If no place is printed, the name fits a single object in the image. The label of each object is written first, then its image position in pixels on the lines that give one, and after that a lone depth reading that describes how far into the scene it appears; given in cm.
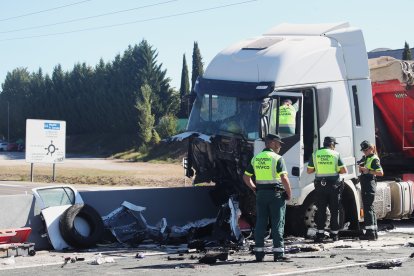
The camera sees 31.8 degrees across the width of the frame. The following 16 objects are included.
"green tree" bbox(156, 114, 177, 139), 6475
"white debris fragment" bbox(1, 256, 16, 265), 1030
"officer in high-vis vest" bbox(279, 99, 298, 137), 1195
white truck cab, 1209
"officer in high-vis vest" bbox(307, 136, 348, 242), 1207
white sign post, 3816
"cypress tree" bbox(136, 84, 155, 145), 6844
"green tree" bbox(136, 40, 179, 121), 7688
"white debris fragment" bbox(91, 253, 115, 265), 1006
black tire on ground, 1176
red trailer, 1510
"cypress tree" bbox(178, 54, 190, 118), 8538
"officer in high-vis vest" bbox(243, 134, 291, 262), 995
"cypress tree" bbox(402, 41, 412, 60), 4294
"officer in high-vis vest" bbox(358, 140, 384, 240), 1245
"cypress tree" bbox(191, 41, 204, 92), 7977
